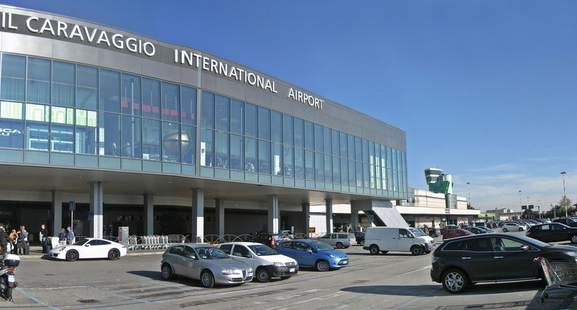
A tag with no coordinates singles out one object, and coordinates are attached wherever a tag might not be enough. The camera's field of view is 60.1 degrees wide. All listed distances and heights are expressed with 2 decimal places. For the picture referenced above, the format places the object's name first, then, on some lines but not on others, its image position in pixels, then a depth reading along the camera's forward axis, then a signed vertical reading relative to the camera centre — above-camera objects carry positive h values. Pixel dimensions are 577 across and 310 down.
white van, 32.84 -2.73
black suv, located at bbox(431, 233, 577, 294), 13.05 -1.64
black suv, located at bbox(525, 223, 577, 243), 32.12 -2.29
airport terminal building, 29.09 +5.23
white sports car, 27.16 -2.48
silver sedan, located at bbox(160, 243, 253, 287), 17.30 -2.24
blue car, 23.44 -2.51
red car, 46.94 -3.19
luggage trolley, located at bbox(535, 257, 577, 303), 8.40 -1.32
